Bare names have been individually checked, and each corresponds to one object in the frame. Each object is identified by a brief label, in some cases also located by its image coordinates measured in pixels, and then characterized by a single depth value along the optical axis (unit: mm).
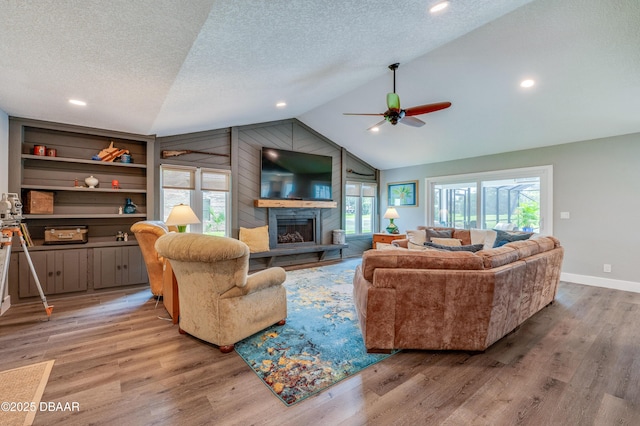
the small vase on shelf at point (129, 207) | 4172
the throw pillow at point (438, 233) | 4926
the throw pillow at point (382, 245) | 6255
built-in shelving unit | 3496
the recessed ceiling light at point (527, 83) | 3477
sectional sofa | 2199
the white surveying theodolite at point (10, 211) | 2787
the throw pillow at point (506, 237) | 4077
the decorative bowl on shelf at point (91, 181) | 3881
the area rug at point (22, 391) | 1571
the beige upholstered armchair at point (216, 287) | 2170
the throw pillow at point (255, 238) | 5207
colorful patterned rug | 1916
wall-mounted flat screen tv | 5566
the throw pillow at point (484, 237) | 4535
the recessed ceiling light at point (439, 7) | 2232
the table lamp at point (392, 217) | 6559
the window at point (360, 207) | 7109
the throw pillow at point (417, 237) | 4996
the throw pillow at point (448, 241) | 4547
